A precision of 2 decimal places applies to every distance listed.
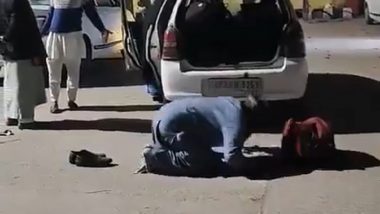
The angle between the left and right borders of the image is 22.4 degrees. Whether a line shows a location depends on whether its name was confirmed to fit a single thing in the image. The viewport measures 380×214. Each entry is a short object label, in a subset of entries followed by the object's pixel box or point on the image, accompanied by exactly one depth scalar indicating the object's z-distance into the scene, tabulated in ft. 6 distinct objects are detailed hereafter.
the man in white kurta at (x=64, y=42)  39.04
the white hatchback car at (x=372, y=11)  85.71
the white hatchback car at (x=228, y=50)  33.40
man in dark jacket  35.29
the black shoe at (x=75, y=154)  29.63
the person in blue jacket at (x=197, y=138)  27.61
